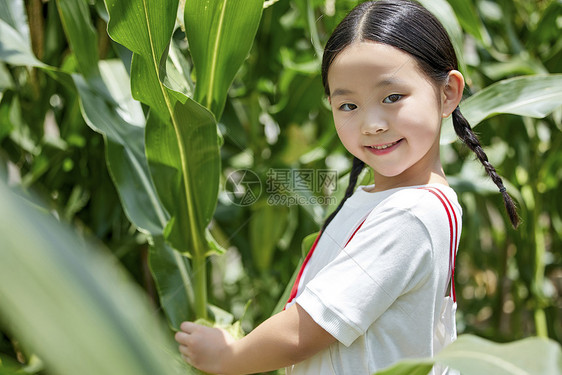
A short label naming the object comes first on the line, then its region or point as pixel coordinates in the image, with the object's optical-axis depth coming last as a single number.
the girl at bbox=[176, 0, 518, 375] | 1.07
